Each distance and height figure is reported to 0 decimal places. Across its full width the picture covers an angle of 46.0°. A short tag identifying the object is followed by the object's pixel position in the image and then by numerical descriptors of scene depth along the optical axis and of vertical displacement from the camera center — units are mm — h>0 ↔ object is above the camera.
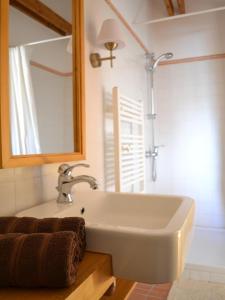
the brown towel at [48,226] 664 -198
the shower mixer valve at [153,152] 2797 -54
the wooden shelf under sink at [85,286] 496 -276
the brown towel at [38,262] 508 -220
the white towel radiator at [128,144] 1673 +28
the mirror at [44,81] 946 +289
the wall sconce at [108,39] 1507 +628
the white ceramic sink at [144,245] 624 -243
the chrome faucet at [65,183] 1064 -140
